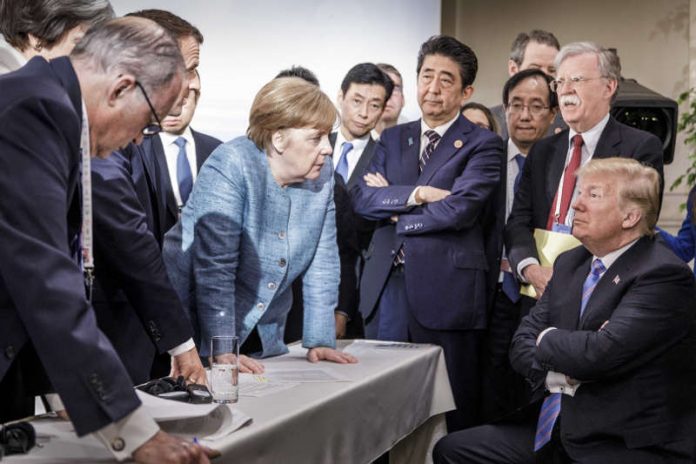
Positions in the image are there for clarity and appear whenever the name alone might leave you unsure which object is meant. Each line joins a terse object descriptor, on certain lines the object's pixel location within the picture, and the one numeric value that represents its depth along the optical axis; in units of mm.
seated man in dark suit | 2367
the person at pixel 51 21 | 1952
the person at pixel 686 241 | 3664
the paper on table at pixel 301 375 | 2201
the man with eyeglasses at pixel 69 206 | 1290
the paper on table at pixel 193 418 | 1527
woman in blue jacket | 2322
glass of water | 1893
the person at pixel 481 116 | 4270
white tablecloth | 1587
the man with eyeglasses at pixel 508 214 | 3428
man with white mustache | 3141
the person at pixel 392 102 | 4574
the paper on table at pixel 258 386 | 2023
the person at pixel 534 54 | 4461
